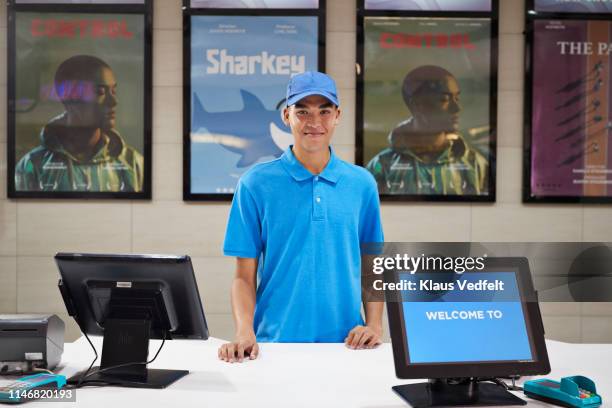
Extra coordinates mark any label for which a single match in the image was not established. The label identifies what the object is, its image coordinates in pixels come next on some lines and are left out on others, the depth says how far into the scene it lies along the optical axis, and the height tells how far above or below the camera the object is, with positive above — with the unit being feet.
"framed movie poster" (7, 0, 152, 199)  11.32 +1.79
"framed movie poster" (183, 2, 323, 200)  11.37 +1.91
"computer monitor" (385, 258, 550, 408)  4.97 -1.15
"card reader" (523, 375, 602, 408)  4.79 -1.58
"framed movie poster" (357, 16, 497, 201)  11.46 +1.60
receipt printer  5.64 -1.40
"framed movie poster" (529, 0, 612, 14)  11.48 +3.48
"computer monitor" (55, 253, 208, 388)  5.60 -1.05
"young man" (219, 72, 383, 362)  7.25 -0.55
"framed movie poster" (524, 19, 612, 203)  11.53 +1.53
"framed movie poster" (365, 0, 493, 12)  11.41 +3.47
